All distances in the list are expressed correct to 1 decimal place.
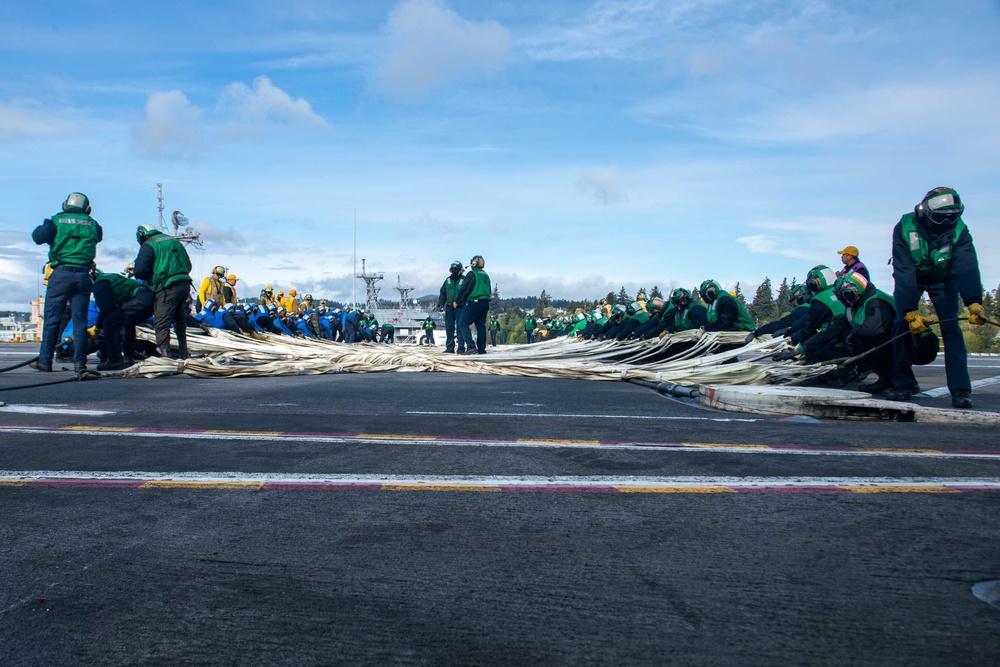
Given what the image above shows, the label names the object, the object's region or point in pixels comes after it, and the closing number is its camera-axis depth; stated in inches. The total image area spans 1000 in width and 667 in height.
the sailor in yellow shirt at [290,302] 1106.1
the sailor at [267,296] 887.1
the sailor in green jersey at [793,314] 460.6
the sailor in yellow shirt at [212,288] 698.2
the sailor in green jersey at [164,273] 391.7
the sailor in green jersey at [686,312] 551.5
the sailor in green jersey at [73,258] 383.6
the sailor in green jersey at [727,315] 509.7
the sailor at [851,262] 386.6
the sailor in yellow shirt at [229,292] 722.8
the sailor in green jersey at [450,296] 681.0
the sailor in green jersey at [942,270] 271.1
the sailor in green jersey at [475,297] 618.2
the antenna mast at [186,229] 1481.3
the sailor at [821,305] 373.7
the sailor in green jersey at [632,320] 753.0
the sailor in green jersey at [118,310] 399.9
